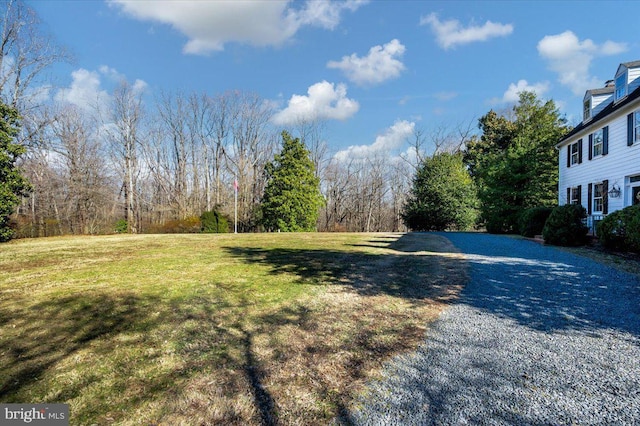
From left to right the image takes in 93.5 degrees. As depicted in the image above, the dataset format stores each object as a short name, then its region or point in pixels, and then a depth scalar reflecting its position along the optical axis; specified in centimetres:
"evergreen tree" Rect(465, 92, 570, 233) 1548
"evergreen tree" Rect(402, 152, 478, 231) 1950
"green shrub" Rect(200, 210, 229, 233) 1944
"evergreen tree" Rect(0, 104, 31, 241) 1202
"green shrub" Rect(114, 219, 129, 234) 2094
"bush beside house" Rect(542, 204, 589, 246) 855
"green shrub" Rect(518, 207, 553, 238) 1162
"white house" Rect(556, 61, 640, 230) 982
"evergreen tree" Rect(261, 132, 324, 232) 2052
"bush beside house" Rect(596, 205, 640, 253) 643
